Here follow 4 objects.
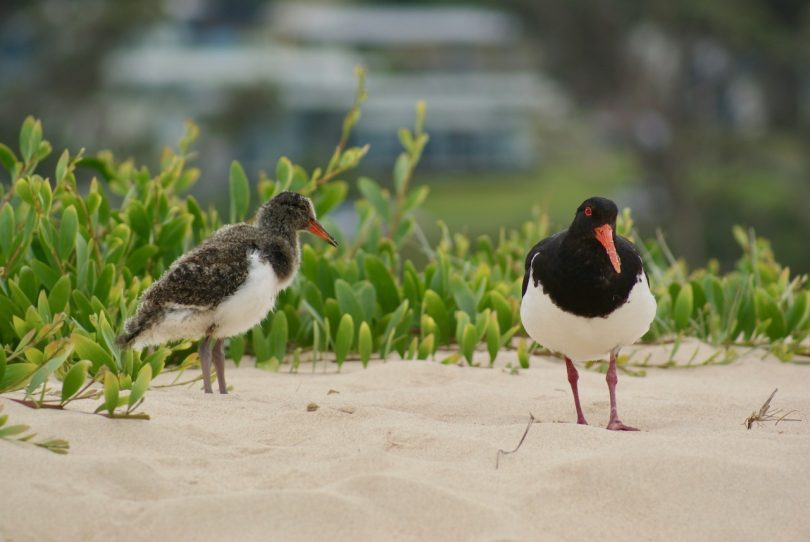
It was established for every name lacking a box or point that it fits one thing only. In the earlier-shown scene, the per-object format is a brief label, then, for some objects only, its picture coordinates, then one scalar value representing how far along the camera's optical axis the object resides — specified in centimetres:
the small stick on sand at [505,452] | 805
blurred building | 12025
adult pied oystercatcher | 945
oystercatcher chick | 990
